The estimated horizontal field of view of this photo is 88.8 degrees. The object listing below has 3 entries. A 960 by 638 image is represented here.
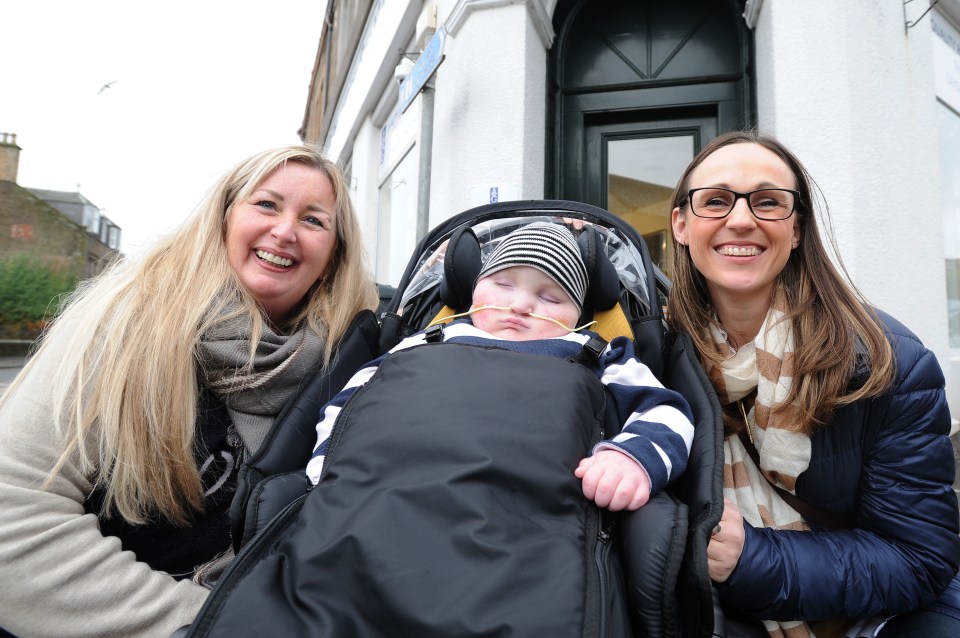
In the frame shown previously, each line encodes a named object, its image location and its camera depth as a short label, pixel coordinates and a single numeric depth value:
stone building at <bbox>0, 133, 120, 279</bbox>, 31.72
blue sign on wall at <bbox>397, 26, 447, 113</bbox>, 3.76
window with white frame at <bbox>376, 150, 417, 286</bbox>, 5.75
